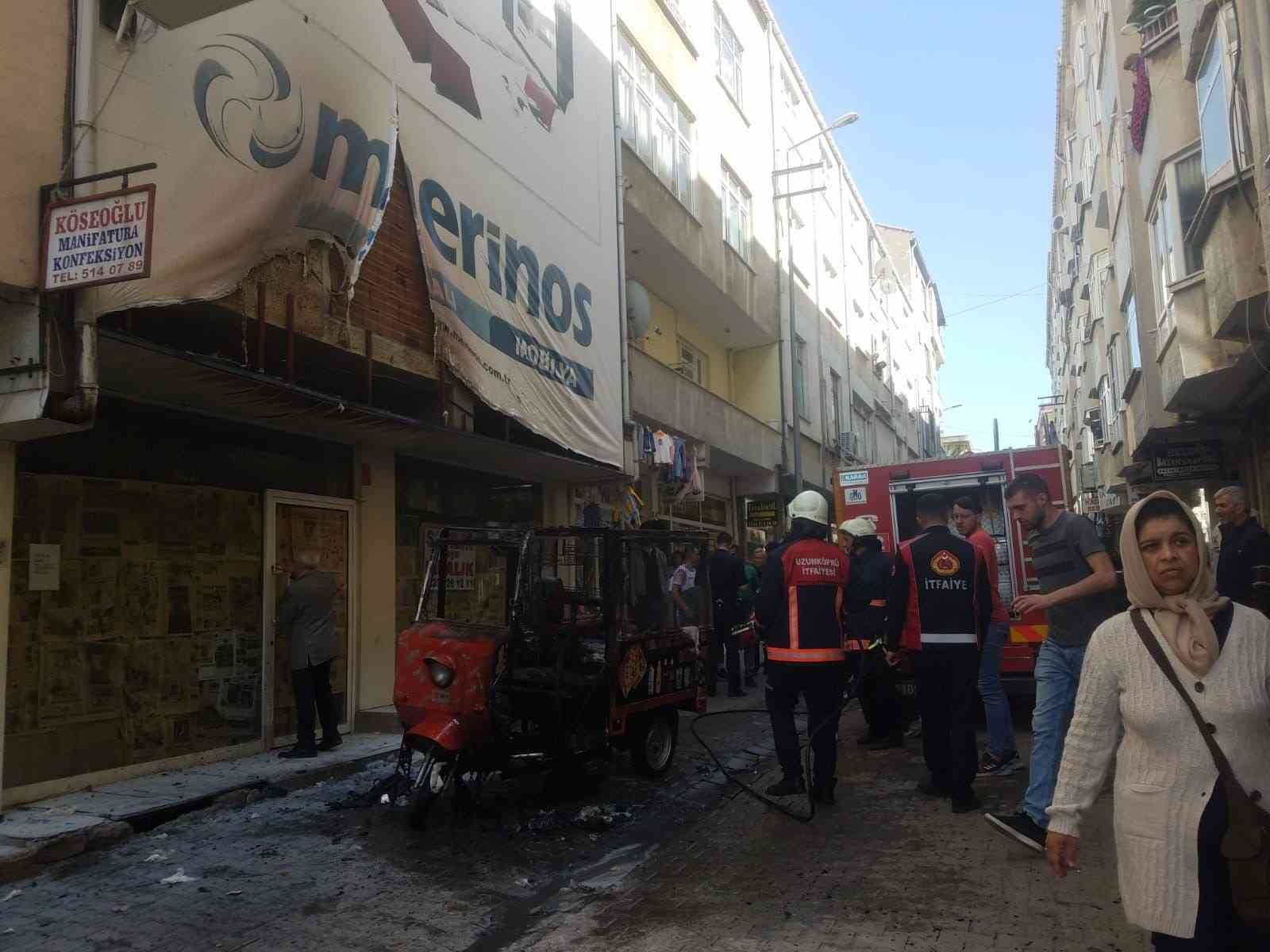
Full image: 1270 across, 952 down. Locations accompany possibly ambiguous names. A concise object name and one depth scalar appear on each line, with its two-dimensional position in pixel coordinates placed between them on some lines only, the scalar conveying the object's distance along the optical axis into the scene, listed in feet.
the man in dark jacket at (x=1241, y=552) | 24.12
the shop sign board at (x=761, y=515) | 71.92
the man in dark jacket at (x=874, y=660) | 25.41
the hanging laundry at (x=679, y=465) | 50.44
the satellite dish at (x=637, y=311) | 48.98
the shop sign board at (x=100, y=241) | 17.22
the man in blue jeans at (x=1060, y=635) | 16.38
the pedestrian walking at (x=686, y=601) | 25.17
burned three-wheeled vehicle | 19.77
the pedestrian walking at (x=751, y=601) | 43.40
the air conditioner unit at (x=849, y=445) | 94.02
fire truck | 29.40
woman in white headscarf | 7.68
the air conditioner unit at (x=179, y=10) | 19.16
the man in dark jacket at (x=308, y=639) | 25.93
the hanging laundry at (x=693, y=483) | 52.80
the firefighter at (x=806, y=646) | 19.57
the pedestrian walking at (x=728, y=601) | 39.34
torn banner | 20.42
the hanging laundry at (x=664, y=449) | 47.78
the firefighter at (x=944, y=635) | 19.34
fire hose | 19.19
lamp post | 74.23
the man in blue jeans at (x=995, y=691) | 21.27
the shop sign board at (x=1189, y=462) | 49.44
